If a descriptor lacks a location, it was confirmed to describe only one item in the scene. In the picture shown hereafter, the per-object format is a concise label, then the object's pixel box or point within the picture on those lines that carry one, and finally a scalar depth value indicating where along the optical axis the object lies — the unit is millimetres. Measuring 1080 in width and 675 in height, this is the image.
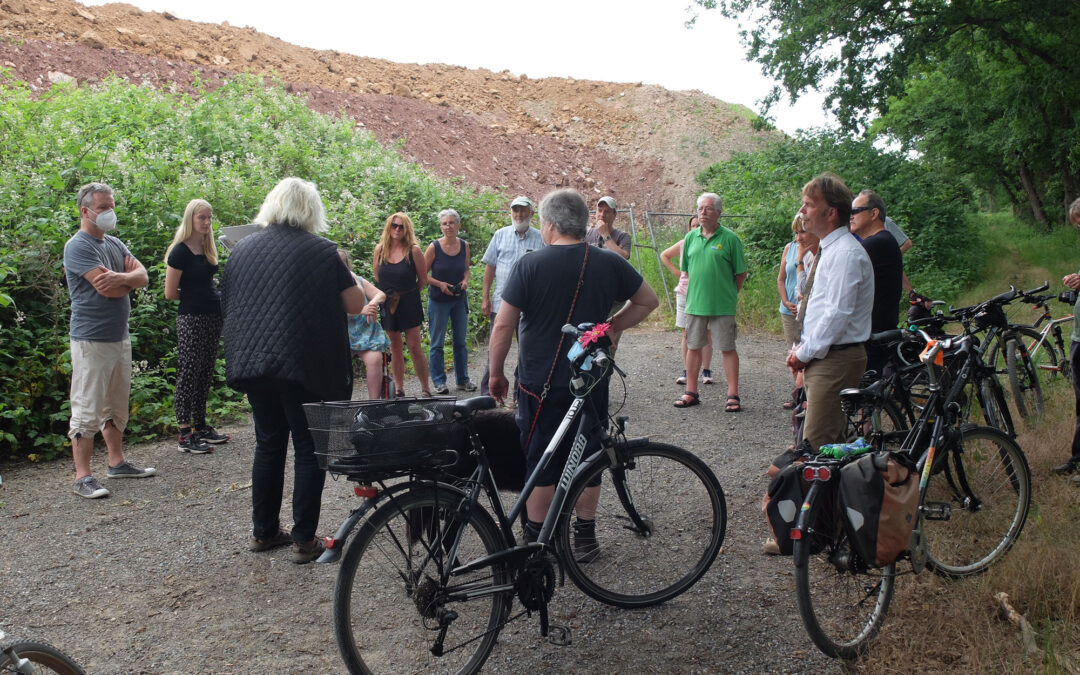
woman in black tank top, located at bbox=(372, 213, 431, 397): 8477
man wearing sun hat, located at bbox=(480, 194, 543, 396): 8359
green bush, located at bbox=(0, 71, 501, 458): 7793
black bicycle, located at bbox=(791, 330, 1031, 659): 3381
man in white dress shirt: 4199
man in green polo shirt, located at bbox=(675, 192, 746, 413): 8164
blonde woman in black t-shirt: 6609
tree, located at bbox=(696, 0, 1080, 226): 16297
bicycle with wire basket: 3197
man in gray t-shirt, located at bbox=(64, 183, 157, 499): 5922
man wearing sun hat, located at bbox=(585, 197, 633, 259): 8031
